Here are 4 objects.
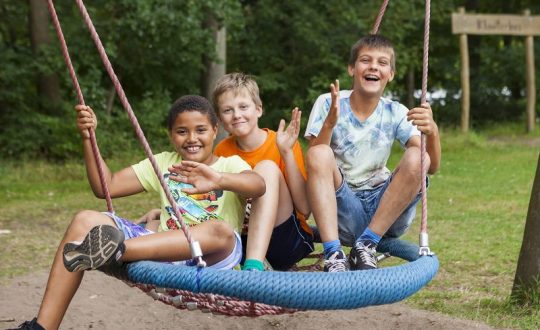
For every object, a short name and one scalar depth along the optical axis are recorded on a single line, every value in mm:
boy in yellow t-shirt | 2881
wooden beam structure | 13477
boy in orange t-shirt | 3338
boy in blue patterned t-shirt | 3420
